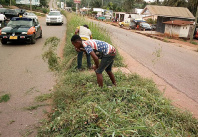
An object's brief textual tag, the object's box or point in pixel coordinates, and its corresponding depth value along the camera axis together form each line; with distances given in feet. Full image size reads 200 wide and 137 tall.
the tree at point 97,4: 236.02
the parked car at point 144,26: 91.60
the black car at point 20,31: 31.98
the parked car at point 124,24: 101.89
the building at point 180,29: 63.26
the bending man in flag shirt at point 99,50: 11.99
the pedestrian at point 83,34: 19.25
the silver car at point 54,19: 71.10
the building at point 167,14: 75.64
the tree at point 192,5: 108.22
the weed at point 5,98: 13.71
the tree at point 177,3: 118.99
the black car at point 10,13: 76.81
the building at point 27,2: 190.56
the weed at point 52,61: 16.39
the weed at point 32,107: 12.64
